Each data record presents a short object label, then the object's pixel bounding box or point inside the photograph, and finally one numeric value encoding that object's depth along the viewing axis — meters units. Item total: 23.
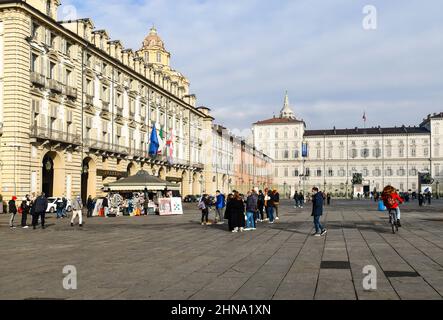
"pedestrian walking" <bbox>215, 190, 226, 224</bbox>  25.58
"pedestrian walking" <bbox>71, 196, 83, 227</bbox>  23.12
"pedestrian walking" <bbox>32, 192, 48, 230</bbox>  22.69
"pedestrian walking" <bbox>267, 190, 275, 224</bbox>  25.70
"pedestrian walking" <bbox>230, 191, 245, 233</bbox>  20.59
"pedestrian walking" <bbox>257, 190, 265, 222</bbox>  26.95
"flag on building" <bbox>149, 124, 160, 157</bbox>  61.59
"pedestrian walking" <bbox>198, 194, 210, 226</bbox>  24.62
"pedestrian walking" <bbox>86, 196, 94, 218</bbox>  33.91
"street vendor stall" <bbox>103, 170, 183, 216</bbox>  35.28
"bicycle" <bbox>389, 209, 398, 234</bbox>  19.11
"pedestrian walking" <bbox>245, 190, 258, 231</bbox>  21.46
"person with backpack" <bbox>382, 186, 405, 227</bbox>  18.50
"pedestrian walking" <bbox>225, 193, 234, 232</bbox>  20.61
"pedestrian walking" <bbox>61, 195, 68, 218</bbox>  32.78
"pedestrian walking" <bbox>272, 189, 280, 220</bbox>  26.36
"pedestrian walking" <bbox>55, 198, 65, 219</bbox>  32.46
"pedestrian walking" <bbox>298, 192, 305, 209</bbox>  49.11
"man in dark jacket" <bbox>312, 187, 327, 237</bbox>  17.64
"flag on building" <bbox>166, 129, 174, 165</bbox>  68.51
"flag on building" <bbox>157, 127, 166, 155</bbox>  64.44
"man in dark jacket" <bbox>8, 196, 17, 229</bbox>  24.61
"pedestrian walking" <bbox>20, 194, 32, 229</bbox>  23.87
